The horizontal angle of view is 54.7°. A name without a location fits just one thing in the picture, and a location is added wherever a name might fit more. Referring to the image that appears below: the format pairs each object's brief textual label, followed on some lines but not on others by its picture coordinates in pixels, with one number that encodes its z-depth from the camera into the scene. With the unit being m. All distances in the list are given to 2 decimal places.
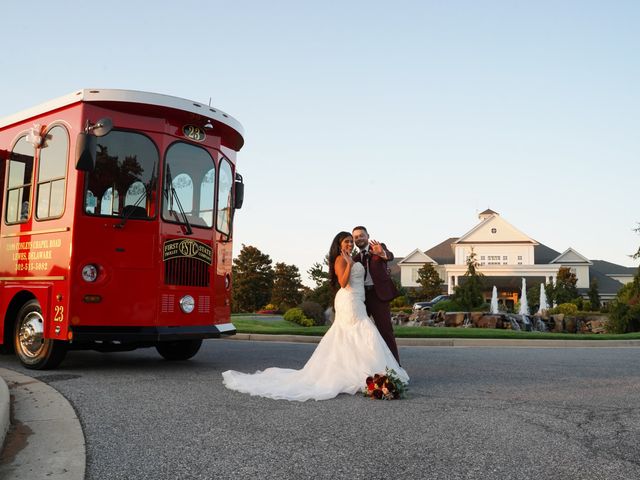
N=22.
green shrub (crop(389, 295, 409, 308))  44.98
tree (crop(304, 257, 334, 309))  27.78
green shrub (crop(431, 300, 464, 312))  31.69
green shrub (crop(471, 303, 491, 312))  31.75
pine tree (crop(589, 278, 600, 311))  46.22
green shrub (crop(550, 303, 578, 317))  31.84
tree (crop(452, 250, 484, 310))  32.19
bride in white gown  6.60
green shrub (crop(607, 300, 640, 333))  23.00
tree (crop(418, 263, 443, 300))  51.34
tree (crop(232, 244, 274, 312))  38.47
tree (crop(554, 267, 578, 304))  45.56
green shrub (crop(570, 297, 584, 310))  39.71
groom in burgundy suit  7.65
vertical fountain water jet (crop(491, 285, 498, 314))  34.53
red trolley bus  7.51
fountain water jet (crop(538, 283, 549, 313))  38.72
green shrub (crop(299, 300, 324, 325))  22.20
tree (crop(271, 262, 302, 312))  38.25
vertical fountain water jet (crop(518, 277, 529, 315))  35.80
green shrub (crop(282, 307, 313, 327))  21.50
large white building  55.38
